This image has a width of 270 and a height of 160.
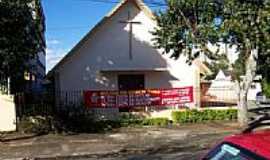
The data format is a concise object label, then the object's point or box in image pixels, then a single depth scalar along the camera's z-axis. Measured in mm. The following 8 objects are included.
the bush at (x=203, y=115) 16489
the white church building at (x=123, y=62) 17235
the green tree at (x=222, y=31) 13606
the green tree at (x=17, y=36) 12268
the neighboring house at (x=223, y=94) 19195
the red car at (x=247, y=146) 2517
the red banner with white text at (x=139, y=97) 16385
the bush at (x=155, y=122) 16180
